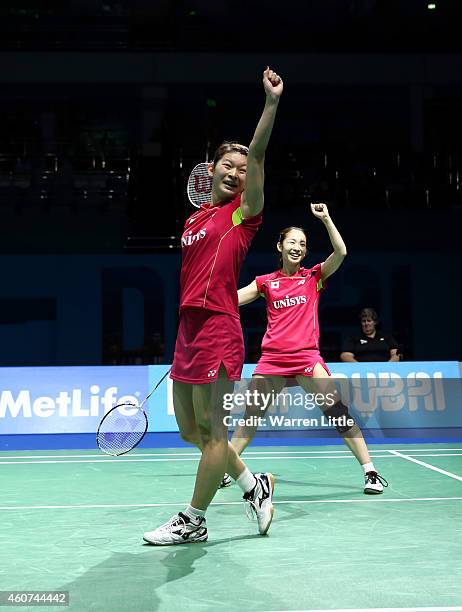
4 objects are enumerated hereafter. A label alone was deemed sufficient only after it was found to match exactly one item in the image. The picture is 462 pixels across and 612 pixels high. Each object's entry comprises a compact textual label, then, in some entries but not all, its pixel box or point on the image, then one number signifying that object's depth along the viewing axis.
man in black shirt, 9.45
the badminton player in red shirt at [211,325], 3.82
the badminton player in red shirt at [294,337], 5.78
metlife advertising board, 8.66
